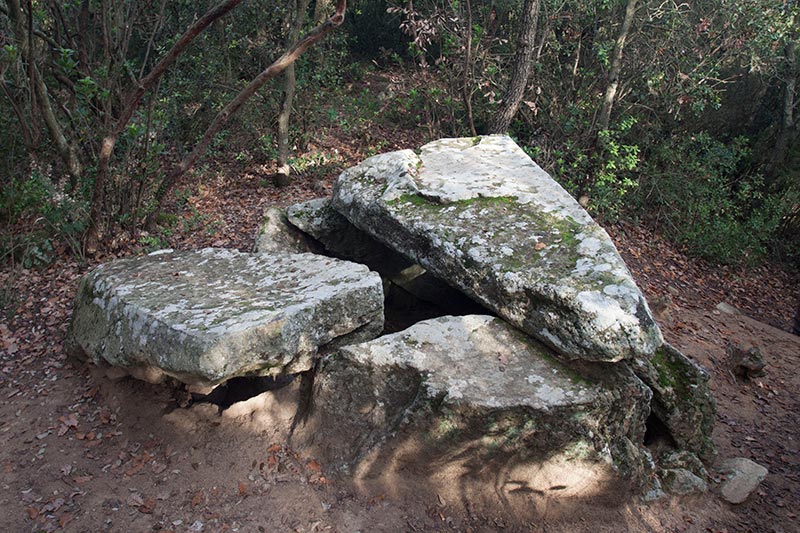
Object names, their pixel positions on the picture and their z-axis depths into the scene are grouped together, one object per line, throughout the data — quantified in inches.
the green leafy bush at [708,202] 394.3
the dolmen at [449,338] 164.1
